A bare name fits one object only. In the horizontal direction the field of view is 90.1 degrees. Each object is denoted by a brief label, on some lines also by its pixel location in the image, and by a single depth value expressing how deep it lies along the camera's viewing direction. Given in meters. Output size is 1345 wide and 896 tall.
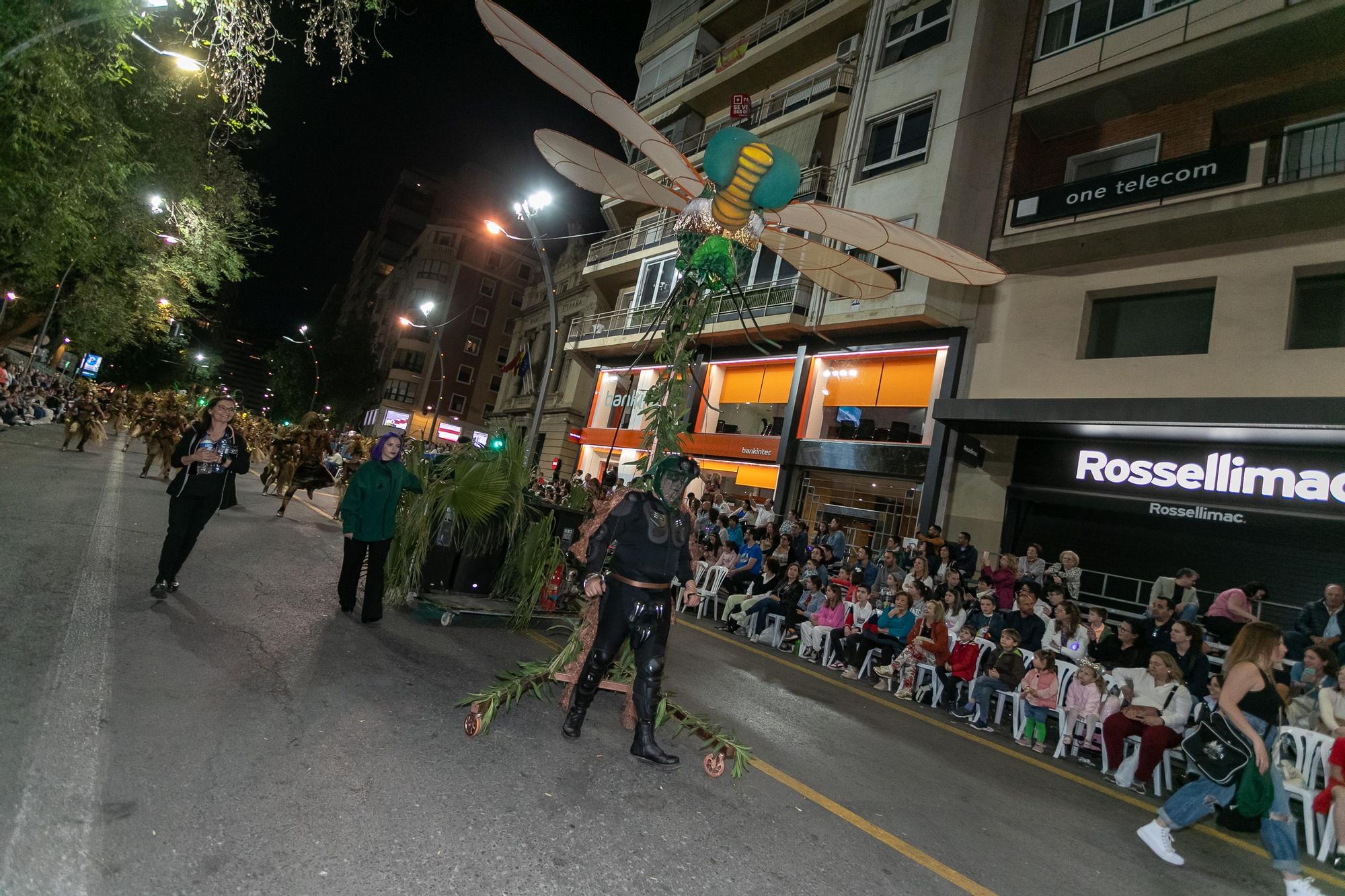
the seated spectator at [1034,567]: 11.16
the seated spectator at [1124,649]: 7.54
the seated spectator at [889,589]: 10.34
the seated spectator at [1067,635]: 8.03
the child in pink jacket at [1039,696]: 7.18
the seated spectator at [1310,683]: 6.24
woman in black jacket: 6.17
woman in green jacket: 6.51
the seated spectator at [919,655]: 8.46
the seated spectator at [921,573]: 10.82
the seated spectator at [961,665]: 8.15
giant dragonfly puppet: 4.18
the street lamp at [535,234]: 14.45
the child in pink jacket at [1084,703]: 6.93
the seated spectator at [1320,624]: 7.75
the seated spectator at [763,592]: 11.12
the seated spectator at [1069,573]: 10.93
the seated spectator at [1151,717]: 6.26
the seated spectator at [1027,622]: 8.43
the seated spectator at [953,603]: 9.44
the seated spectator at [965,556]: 12.16
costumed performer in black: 4.41
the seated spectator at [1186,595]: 9.31
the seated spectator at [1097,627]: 7.95
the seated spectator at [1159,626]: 7.97
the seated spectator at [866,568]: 12.05
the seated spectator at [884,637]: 9.17
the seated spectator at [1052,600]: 8.66
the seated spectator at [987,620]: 8.84
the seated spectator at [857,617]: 9.70
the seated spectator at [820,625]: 9.95
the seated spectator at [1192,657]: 7.03
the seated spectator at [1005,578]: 10.41
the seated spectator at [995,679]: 7.68
